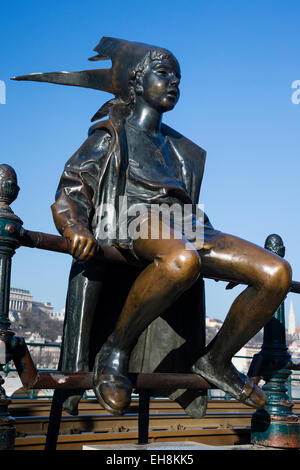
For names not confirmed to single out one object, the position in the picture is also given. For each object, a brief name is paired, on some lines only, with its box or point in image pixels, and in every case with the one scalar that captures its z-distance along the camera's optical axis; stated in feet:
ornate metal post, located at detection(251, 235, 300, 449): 13.04
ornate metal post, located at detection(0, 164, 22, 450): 8.20
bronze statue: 8.81
